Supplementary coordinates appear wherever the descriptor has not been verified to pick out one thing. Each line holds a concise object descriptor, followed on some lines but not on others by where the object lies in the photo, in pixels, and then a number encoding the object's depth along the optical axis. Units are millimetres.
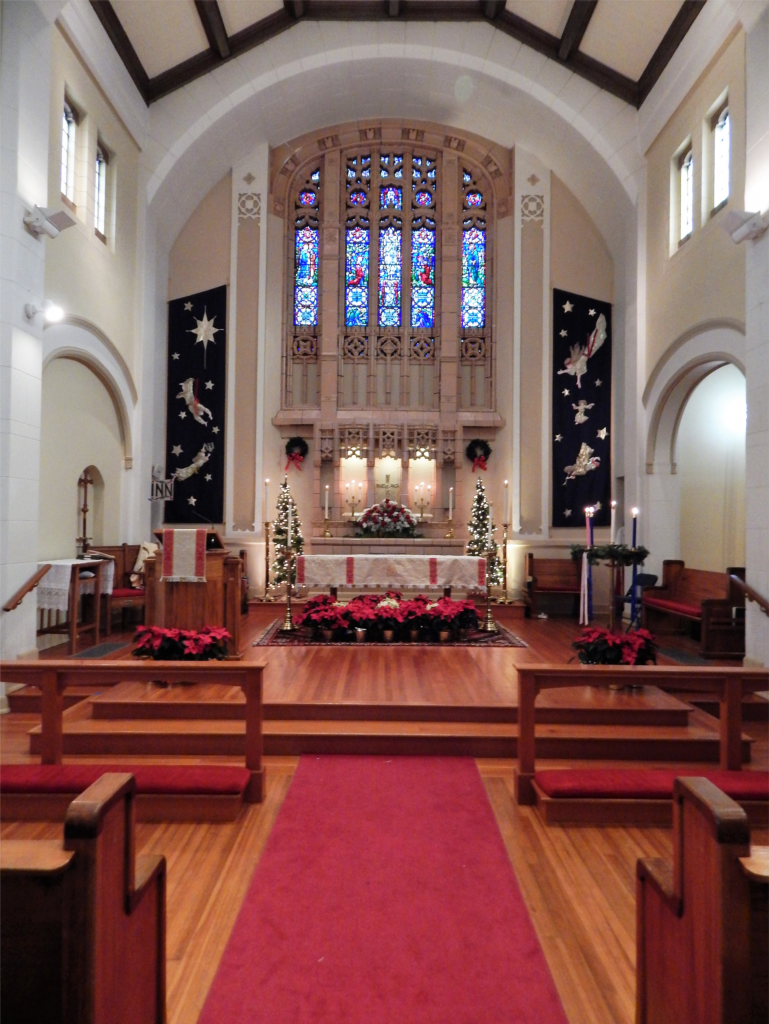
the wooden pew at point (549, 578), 10477
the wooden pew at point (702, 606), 7250
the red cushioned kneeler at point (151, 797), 3688
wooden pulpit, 6297
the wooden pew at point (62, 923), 1436
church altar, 8609
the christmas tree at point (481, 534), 10523
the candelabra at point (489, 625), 8594
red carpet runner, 2205
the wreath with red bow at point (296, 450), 11711
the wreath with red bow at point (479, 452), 11781
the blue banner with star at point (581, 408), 11289
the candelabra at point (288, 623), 8127
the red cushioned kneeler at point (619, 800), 3699
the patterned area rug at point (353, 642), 7555
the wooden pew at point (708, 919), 1469
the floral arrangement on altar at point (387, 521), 11227
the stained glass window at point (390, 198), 12375
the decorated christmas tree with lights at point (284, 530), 10102
